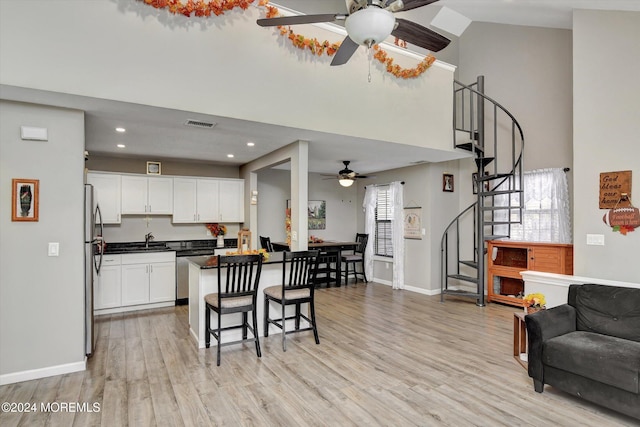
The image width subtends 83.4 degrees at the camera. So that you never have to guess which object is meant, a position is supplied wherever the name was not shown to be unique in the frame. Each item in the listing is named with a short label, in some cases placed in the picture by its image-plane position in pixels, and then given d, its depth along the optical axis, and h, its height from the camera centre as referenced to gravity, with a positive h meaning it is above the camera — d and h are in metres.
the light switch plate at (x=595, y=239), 4.20 -0.28
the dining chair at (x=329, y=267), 7.70 -1.15
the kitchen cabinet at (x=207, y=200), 6.42 +0.26
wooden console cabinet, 5.27 -0.75
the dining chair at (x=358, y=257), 7.91 -0.94
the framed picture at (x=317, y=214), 8.55 +0.01
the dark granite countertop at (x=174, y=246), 5.90 -0.59
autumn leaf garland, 3.40 +2.03
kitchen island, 4.05 -0.93
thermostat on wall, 3.22 +0.73
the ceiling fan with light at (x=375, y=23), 2.31 +1.40
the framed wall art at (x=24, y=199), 3.20 +0.13
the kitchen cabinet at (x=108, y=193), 5.75 +0.33
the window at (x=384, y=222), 8.08 -0.17
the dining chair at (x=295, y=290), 3.97 -0.88
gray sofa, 2.53 -1.02
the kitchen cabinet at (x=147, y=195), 5.98 +0.32
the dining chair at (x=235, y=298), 3.63 -0.90
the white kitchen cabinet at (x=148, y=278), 5.47 -1.00
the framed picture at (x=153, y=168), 6.31 +0.81
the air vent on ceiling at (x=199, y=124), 3.92 +1.01
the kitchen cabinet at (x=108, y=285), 5.25 -1.05
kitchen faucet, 6.36 -0.43
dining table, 7.35 -0.67
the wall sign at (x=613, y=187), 4.00 +0.32
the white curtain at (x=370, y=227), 8.33 -0.29
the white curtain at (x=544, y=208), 5.48 +0.12
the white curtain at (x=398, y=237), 7.46 -0.47
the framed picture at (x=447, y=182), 7.10 +0.65
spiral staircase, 5.91 +0.28
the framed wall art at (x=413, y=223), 7.16 -0.17
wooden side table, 3.64 -1.27
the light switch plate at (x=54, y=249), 3.34 -0.33
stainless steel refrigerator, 3.56 -0.51
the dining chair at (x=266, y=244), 7.11 -0.59
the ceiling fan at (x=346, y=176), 6.85 +0.74
